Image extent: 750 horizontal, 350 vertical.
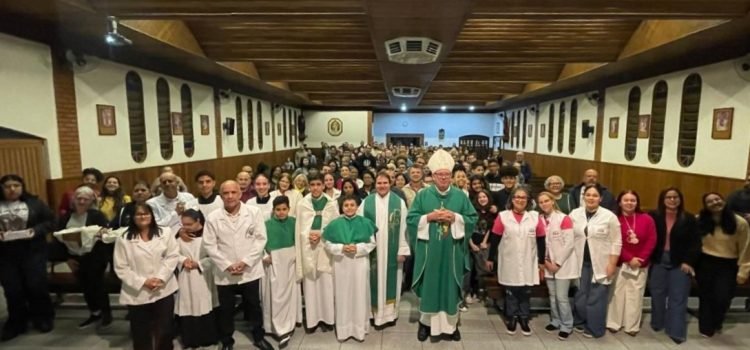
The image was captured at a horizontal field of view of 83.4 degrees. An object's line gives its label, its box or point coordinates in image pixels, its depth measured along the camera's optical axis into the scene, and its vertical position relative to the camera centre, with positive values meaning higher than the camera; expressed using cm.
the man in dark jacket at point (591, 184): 481 -59
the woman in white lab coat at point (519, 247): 375 -93
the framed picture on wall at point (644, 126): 827 +35
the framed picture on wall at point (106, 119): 642 +40
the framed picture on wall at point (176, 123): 844 +45
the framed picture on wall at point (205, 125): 976 +47
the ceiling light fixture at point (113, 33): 463 +124
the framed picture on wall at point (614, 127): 952 +37
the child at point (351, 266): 365 -107
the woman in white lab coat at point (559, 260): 373 -103
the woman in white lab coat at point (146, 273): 305 -93
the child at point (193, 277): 337 -107
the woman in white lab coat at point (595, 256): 369 -99
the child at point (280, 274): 366 -114
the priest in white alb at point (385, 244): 386 -93
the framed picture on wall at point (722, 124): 625 +30
